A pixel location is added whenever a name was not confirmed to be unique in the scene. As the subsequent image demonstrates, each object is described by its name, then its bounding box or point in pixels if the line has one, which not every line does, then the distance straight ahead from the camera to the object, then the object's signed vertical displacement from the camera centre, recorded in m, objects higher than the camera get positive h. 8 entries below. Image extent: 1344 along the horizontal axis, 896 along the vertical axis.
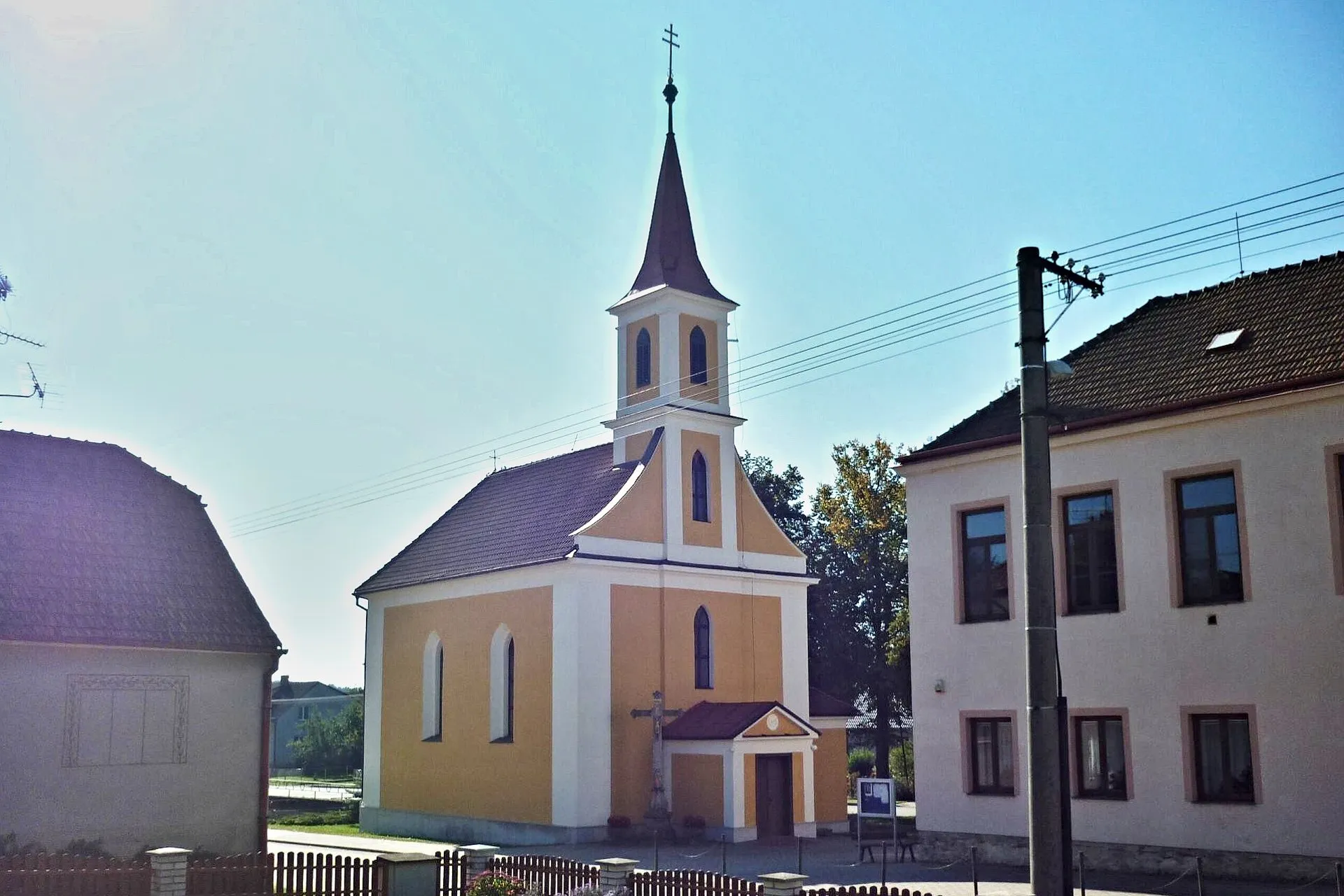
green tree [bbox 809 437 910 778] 48.28 +3.45
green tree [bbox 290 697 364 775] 69.81 -3.79
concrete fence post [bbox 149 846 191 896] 17.06 -2.51
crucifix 31.48 -2.74
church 31.89 +0.75
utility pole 10.68 +0.16
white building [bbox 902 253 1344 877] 18.20 +1.13
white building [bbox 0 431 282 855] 22.92 +0.12
